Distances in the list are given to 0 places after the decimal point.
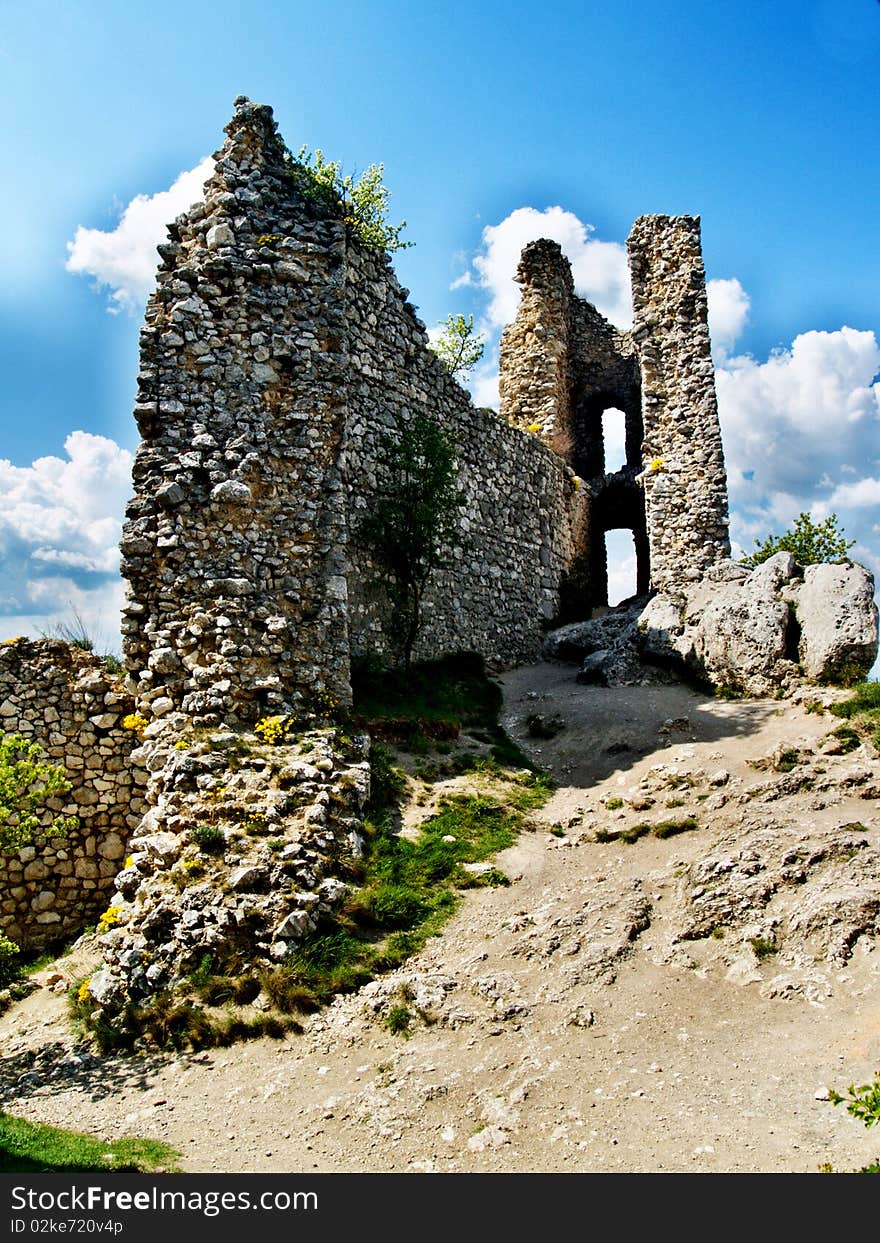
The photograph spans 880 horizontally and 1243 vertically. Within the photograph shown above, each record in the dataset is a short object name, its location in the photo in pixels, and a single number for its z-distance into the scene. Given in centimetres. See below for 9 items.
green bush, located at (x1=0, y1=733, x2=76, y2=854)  811
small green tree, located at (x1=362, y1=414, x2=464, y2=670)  1509
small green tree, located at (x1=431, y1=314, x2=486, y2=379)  2866
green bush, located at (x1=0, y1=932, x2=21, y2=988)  946
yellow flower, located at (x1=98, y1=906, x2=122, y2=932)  886
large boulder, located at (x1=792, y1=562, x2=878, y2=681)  1405
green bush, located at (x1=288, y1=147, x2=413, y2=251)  1375
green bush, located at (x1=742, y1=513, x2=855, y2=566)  2000
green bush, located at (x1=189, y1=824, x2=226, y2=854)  897
